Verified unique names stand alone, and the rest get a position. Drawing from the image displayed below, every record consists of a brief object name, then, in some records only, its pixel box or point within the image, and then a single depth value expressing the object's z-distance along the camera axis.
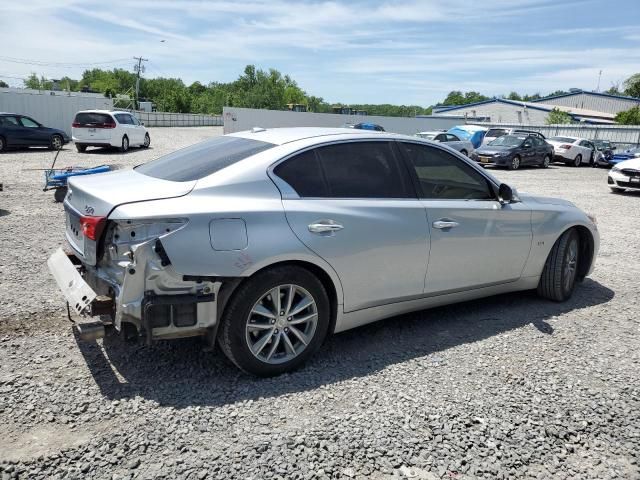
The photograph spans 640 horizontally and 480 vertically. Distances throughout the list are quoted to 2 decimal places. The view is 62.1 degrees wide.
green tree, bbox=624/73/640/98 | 63.26
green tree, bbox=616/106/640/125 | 42.94
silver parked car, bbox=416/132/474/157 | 23.72
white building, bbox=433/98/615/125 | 59.28
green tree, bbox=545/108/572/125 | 48.06
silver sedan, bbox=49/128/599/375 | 3.19
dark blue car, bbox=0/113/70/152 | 19.69
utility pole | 80.25
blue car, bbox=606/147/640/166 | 23.11
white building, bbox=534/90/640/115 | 65.46
